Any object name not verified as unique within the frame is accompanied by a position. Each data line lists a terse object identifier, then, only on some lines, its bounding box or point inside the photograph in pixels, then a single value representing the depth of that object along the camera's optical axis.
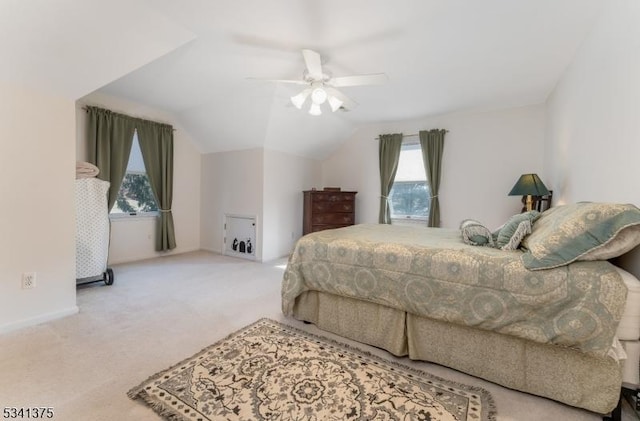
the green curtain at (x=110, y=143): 3.96
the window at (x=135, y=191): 4.49
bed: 1.38
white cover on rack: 3.14
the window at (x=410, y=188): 5.10
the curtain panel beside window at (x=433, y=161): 4.77
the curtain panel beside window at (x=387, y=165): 5.12
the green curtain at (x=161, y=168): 4.55
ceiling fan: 2.52
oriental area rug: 1.42
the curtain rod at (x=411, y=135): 5.00
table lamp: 3.28
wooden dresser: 5.20
